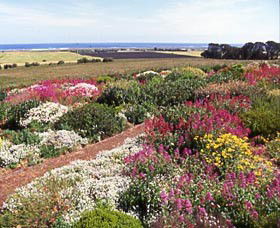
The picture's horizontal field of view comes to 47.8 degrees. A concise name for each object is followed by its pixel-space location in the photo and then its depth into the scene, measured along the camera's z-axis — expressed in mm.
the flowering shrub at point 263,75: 14703
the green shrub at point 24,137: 9359
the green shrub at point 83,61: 63000
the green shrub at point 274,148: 6984
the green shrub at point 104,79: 21950
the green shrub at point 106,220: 4098
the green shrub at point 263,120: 8289
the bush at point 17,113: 12224
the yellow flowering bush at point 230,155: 5918
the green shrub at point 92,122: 10225
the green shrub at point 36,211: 5078
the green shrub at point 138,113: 11656
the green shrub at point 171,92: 13141
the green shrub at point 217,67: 28767
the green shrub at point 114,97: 13859
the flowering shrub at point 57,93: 14445
